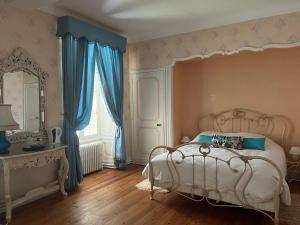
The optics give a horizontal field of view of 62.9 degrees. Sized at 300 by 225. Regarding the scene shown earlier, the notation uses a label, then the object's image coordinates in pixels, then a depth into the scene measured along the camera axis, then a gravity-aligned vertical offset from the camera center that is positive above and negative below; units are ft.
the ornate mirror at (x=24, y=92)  10.11 +0.76
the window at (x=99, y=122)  15.84 -0.87
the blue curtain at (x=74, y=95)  11.94 +0.68
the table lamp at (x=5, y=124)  9.06 -0.55
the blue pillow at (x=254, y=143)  12.62 -1.86
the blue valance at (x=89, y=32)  11.81 +4.07
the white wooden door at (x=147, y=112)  16.24 -0.24
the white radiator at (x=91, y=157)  14.29 -2.88
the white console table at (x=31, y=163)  8.96 -2.15
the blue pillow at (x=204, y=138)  14.07 -1.74
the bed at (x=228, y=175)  8.28 -2.57
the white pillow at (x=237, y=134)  13.75 -1.52
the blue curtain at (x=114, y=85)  14.34 +1.44
